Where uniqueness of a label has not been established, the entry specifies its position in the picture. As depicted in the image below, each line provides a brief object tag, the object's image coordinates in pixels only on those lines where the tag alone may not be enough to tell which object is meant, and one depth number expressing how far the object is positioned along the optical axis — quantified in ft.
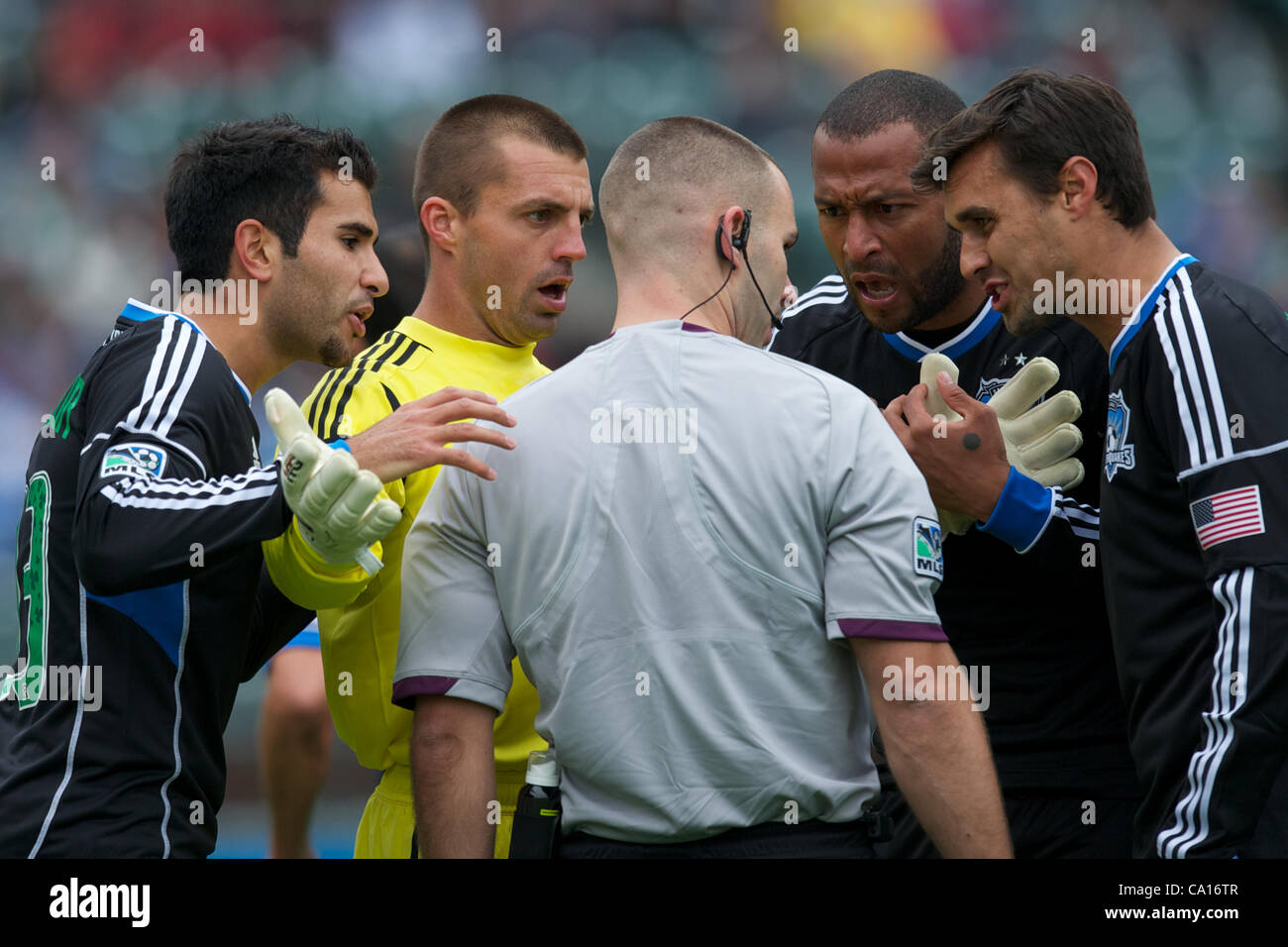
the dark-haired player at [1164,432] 12.97
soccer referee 12.72
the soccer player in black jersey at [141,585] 13.25
